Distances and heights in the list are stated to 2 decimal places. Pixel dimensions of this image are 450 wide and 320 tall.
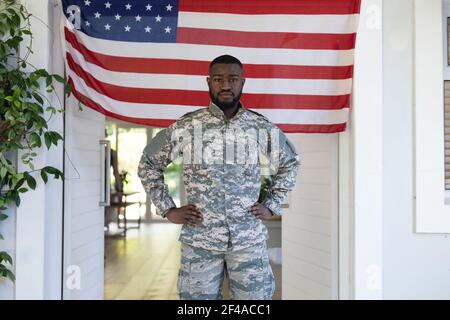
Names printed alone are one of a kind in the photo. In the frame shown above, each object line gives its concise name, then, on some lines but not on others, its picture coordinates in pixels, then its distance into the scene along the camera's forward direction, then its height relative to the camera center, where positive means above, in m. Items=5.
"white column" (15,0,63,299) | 2.67 -0.26
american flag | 2.73 +0.68
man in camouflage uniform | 2.27 -0.09
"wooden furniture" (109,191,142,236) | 8.92 -0.62
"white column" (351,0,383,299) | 2.78 +0.07
